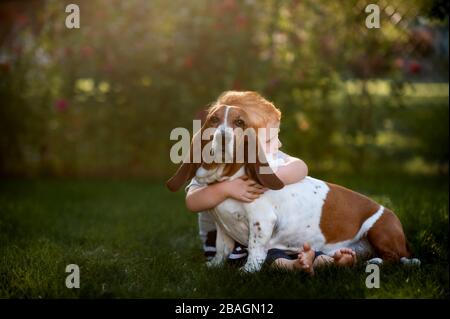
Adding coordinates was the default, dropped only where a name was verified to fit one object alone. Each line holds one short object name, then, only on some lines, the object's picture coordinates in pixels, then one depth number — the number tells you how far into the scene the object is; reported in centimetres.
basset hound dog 339
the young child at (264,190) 338
